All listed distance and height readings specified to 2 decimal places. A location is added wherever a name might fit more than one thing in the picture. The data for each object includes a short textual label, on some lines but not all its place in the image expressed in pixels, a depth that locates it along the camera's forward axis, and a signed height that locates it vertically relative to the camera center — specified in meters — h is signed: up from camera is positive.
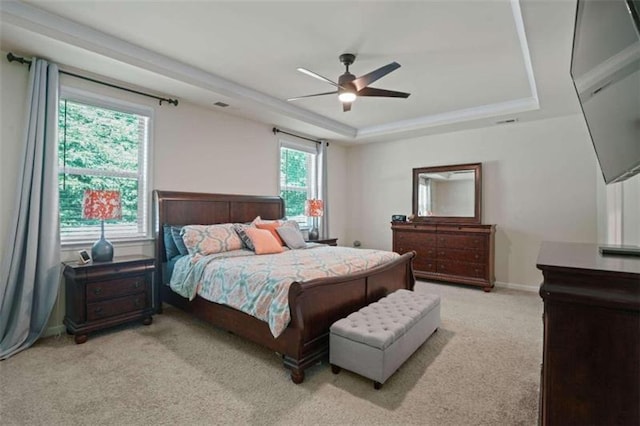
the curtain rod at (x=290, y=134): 5.23 +1.37
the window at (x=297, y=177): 5.58 +0.65
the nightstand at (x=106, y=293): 2.88 -0.80
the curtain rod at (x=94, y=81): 2.83 +1.39
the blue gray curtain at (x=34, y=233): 2.73 -0.18
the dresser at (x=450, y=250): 4.77 -0.62
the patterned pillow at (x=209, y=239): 3.46 -0.31
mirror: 5.25 +0.33
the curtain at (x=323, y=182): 6.02 +0.57
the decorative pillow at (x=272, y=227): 4.11 -0.20
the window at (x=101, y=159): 3.21 +0.58
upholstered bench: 2.12 -0.91
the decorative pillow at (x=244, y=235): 3.74 -0.29
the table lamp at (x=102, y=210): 2.91 +0.02
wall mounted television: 1.02 +0.54
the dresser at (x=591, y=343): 0.92 -0.40
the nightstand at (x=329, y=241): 5.18 -0.50
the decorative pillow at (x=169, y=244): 3.69 -0.38
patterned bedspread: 2.38 -0.54
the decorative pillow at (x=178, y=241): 3.58 -0.34
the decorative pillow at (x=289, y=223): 4.38 -0.16
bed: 2.28 -0.75
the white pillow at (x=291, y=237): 4.10 -0.34
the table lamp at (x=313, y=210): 5.38 +0.03
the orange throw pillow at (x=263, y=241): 3.63 -0.35
